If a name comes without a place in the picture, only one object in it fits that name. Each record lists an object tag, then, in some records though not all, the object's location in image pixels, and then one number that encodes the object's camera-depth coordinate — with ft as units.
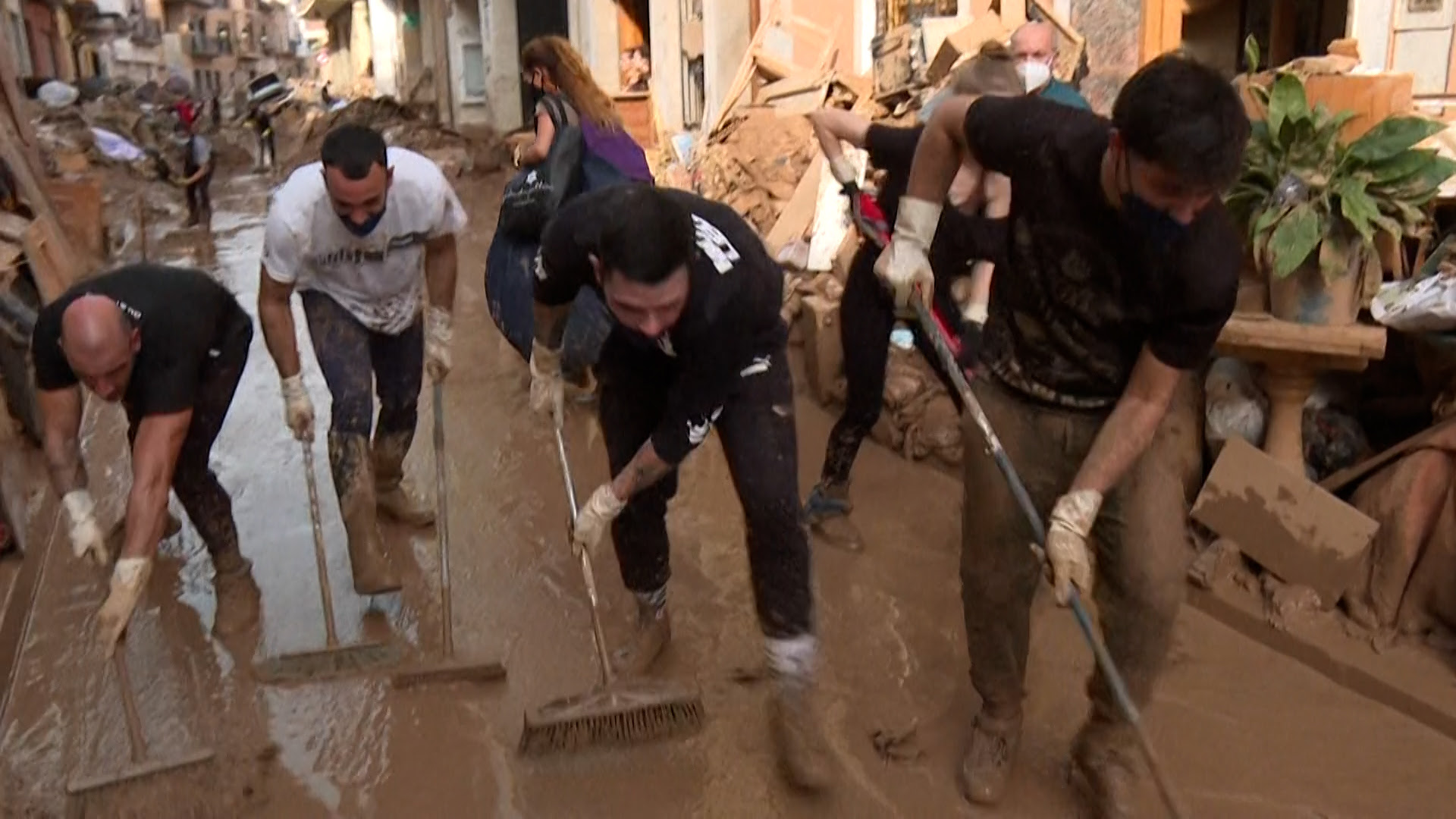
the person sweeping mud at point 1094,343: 7.93
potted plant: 12.71
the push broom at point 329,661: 12.08
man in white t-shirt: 12.59
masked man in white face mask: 15.02
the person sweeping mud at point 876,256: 13.43
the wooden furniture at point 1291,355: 13.16
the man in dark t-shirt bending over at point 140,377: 10.80
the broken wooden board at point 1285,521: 12.73
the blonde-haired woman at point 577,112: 15.48
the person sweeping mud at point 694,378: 8.45
